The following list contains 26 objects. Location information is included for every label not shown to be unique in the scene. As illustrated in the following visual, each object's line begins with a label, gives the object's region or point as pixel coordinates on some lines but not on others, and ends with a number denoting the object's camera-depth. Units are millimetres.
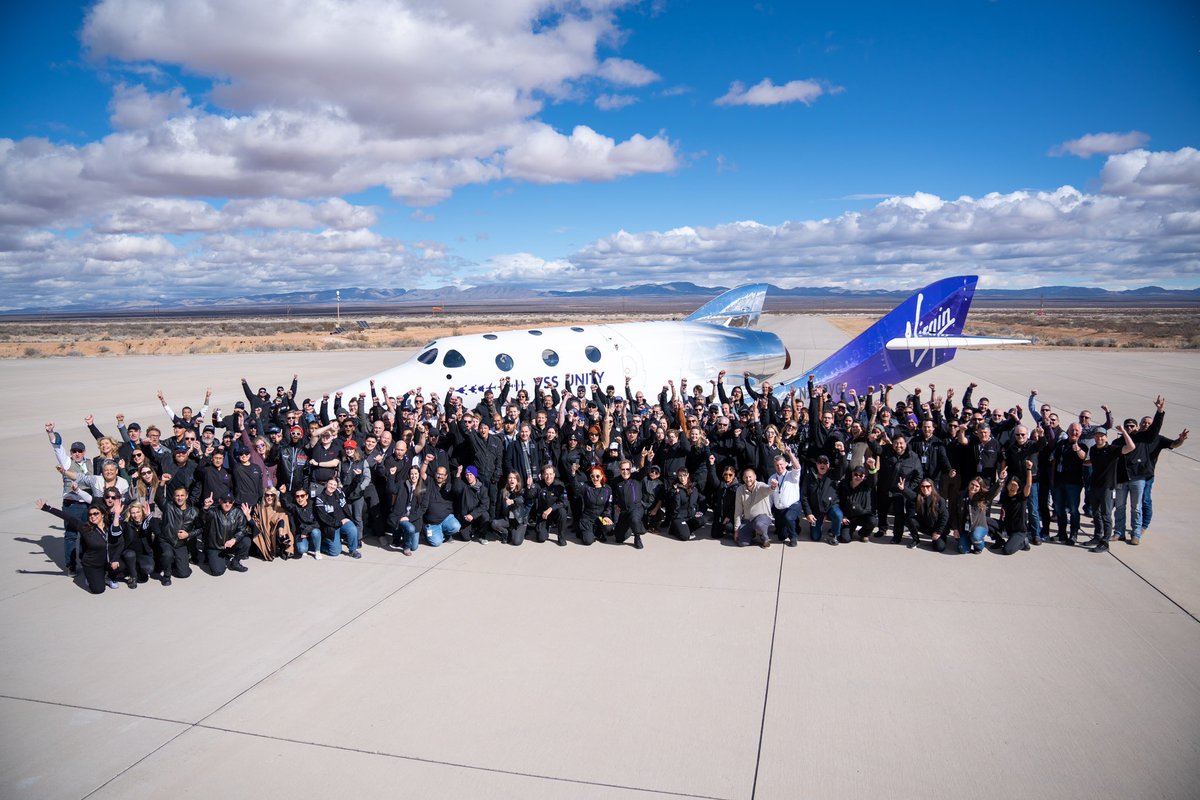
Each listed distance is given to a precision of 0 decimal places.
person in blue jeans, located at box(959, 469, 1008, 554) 8289
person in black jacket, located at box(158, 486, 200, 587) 7715
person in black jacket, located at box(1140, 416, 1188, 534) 8172
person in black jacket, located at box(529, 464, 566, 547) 9102
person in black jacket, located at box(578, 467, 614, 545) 8992
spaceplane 13555
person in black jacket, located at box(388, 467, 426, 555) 8703
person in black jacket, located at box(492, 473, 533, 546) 9031
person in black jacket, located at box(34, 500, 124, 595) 7374
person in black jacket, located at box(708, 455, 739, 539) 9166
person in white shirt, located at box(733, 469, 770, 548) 8717
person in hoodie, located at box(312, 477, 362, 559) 8461
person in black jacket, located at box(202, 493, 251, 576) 7965
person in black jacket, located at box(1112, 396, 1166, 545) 8227
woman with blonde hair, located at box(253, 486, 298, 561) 8375
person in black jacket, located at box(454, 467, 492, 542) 9023
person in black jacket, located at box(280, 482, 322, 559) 8492
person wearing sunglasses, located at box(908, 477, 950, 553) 8430
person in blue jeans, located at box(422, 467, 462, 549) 8961
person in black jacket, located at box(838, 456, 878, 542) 8836
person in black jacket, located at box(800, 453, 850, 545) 8945
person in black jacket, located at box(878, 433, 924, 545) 8689
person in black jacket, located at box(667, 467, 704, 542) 9062
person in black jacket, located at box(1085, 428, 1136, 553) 8258
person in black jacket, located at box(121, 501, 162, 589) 7621
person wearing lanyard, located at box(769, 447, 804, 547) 8781
